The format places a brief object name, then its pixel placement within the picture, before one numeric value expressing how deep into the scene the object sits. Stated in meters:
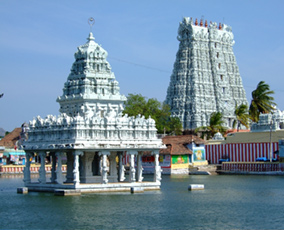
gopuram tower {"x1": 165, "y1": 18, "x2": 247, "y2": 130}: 115.75
